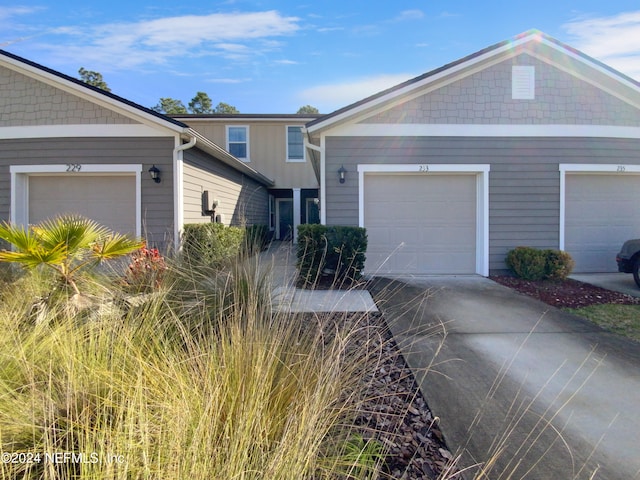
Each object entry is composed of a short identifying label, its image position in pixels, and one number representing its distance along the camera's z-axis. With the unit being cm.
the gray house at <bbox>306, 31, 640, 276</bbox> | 797
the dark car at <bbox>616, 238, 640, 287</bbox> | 685
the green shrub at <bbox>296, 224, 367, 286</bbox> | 690
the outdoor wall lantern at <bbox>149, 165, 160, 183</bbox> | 800
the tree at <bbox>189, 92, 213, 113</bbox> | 4081
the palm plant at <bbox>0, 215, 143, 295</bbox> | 332
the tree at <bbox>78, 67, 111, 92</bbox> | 3650
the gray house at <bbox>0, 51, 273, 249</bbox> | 810
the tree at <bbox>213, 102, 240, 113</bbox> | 4249
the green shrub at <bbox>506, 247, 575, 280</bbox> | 704
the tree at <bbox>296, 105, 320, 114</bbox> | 4841
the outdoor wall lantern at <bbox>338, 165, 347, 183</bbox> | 787
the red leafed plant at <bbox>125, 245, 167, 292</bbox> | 406
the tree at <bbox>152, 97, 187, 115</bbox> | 3908
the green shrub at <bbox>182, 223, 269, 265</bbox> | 489
